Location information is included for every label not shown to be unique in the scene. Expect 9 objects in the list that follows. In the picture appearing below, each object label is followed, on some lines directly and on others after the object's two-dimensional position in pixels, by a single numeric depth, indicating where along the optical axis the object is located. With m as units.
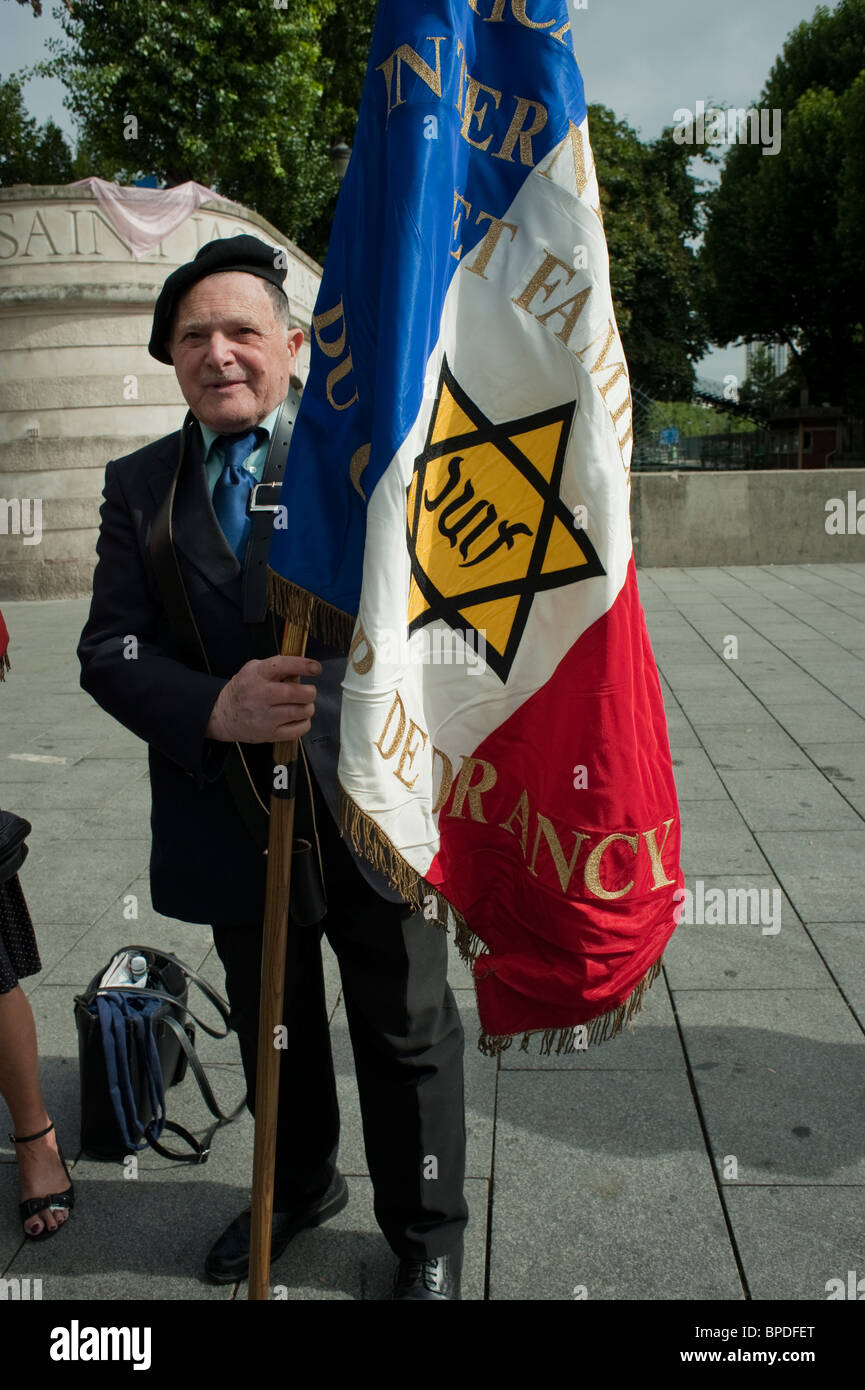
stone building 12.87
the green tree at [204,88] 18.97
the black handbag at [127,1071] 2.82
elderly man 2.17
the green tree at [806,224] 32.81
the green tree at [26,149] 26.67
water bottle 3.01
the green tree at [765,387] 53.00
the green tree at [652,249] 35.12
